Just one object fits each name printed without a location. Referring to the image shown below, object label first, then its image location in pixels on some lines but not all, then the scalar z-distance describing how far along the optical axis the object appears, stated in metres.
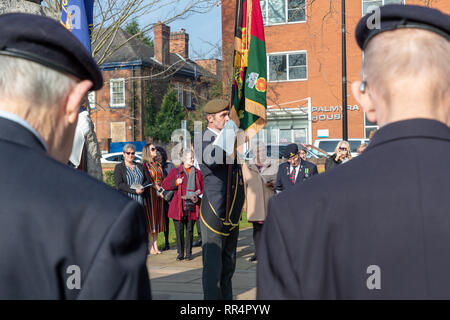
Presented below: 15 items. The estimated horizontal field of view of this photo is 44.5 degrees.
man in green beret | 5.61
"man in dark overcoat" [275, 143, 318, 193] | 9.81
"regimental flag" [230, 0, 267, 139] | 6.06
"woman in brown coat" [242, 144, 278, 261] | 9.02
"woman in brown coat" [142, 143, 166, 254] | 10.64
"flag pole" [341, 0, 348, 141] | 14.74
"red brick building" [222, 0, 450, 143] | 27.36
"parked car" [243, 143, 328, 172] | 18.57
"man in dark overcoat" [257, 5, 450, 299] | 1.53
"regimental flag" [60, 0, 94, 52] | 6.61
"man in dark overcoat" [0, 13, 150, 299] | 1.43
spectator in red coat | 10.19
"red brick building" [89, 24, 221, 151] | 37.00
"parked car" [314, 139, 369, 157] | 21.54
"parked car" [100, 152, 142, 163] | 26.89
